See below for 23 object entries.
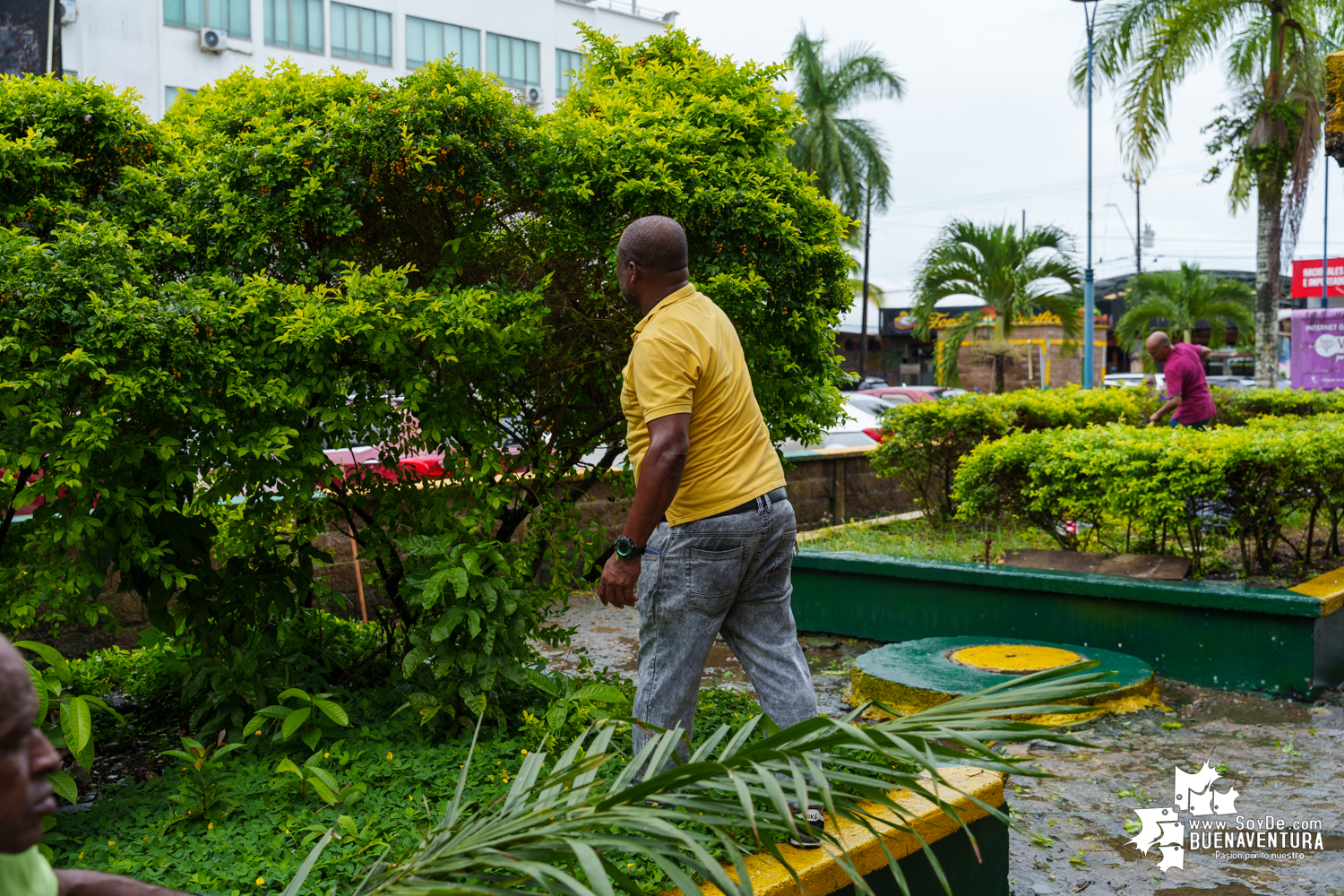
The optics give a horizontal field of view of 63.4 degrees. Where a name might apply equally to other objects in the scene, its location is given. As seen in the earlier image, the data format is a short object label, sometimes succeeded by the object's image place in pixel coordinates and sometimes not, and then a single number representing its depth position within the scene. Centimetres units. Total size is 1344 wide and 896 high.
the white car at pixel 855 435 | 1327
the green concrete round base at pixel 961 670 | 546
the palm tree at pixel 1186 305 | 4147
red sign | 2203
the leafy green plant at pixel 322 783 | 312
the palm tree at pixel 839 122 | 3578
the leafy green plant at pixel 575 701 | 342
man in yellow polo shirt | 295
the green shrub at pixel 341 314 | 311
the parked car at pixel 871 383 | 3573
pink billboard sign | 1638
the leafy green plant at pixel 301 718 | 336
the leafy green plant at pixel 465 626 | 340
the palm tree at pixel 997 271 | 2269
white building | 3003
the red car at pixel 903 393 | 2347
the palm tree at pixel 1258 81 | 1523
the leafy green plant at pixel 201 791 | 313
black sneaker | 283
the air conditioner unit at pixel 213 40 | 3073
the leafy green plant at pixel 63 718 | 285
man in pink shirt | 981
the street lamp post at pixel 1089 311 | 2542
